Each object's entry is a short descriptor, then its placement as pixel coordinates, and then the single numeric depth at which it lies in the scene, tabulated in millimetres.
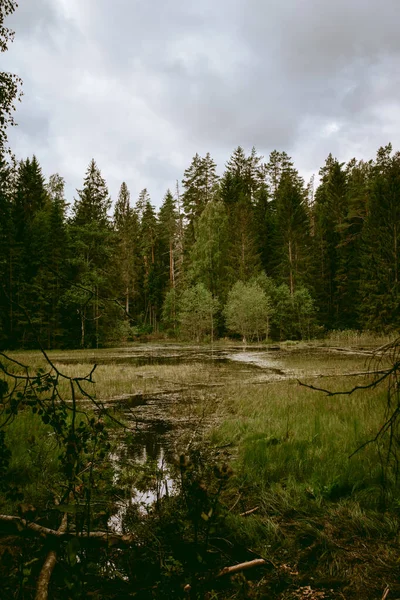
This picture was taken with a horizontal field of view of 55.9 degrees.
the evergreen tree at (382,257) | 36844
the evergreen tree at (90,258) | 36281
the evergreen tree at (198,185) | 60356
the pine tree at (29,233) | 32250
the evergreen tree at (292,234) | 49156
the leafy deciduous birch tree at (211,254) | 48156
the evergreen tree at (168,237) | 59281
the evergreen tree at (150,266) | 59594
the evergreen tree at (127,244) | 53031
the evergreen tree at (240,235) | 48719
